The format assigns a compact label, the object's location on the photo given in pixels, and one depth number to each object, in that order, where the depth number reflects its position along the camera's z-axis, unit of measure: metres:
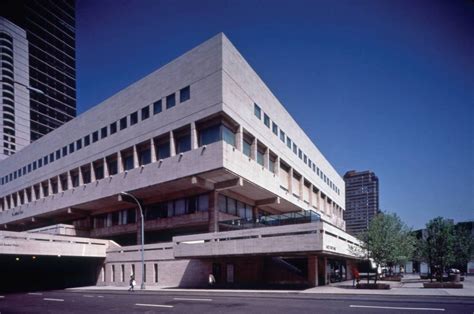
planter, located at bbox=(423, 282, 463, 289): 25.19
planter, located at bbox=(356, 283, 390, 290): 24.33
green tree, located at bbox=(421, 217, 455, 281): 28.81
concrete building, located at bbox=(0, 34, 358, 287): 29.62
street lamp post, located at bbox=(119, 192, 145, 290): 31.45
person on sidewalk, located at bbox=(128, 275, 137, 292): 30.90
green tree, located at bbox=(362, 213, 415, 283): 28.73
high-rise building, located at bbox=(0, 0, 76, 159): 118.81
